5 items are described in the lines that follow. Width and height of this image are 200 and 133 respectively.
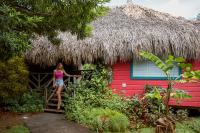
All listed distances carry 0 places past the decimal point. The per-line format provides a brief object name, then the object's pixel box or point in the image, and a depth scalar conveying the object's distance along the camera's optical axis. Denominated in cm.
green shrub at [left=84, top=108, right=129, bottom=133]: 565
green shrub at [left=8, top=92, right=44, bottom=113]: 708
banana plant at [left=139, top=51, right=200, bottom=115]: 415
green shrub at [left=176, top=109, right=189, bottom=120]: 707
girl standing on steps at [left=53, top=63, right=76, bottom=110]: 698
